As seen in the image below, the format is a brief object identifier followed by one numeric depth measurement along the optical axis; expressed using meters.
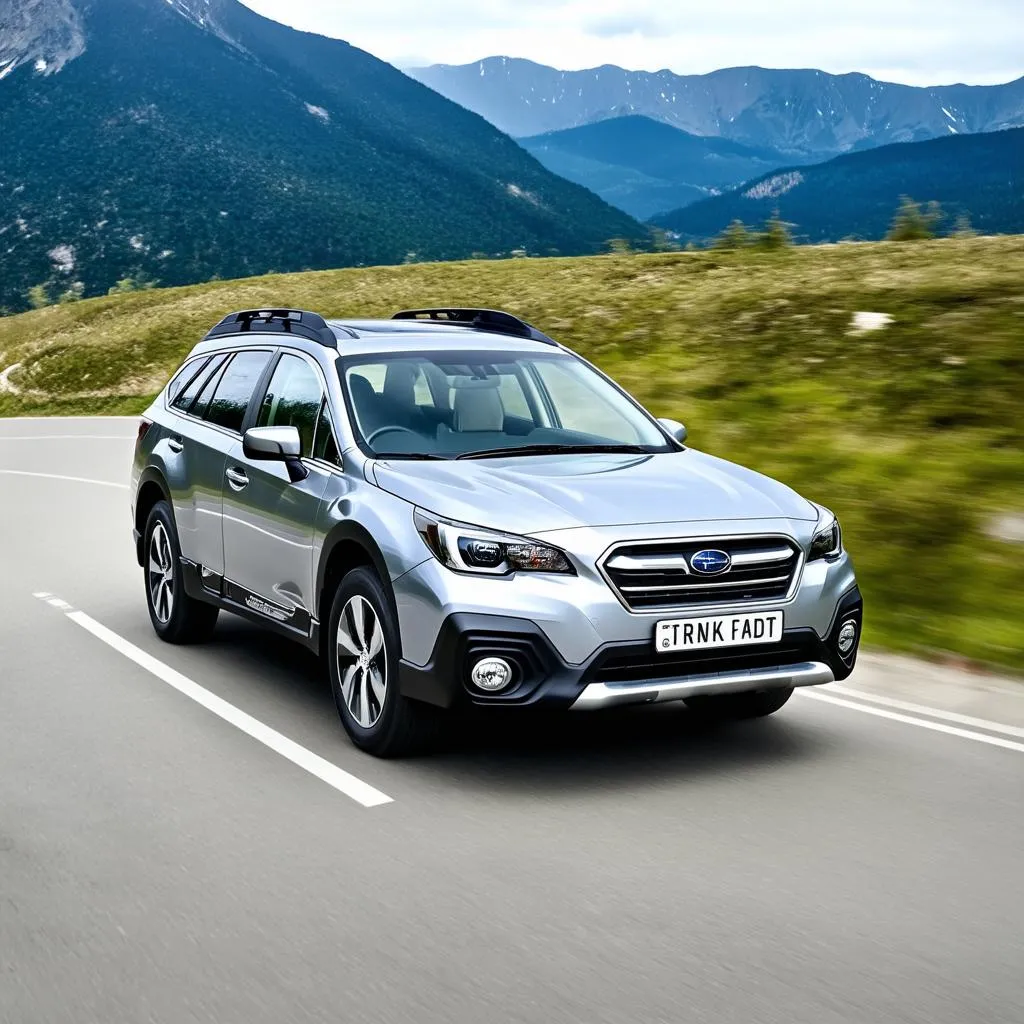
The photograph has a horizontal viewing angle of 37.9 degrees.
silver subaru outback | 5.36
